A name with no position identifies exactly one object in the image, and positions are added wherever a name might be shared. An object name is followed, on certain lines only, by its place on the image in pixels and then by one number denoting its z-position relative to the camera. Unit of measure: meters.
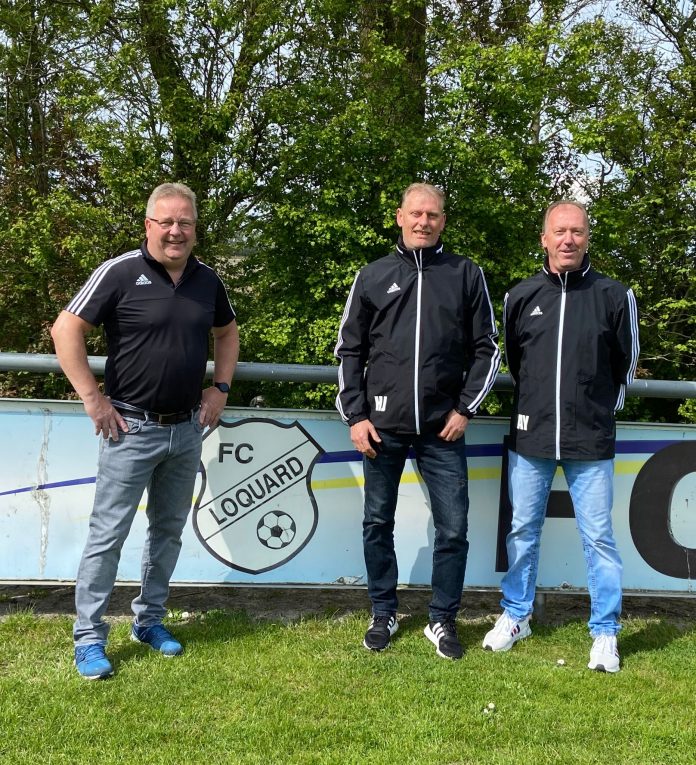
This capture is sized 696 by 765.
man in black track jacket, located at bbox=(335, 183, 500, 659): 3.47
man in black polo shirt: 3.24
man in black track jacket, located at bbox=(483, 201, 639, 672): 3.51
